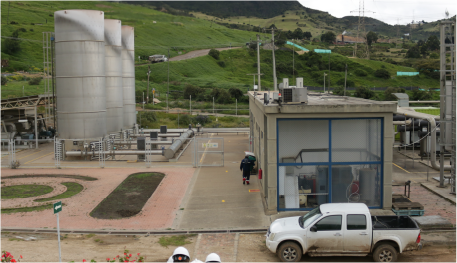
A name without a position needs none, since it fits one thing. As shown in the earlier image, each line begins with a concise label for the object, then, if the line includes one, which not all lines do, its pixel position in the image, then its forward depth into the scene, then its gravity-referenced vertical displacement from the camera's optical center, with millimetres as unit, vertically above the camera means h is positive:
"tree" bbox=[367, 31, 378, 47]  152575 +24394
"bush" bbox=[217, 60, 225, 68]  100638 +9750
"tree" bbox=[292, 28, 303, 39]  148775 +24960
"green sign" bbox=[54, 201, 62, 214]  11110 -2645
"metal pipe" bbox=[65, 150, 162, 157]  27828 -3075
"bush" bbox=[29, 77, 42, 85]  61681 +3628
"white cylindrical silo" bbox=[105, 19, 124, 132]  34344 +2506
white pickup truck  11383 -3586
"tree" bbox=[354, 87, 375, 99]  67175 +1826
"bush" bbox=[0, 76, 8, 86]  61438 +3664
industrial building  15758 -2029
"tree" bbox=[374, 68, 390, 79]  91188 +6542
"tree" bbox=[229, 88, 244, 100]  69188 +2126
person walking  21031 -3206
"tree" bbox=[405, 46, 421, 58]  119938 +14528
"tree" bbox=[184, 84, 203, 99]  70375 +2392
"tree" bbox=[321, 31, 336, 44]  153125 +24347
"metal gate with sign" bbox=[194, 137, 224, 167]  26188 -3651
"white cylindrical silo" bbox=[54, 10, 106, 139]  28672 +2348
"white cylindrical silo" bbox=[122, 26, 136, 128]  38719 +2920
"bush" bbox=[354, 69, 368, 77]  92800 +6917
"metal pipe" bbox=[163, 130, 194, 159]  27641 -2828
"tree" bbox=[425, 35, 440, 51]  130750 +18796
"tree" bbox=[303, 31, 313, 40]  157625 +25837
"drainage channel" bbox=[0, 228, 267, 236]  14430 -4332
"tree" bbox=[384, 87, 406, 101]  64706 +1975
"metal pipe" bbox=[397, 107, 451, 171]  20516 -1092
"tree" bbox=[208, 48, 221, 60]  103438 +12672
